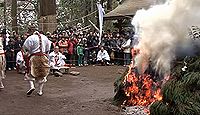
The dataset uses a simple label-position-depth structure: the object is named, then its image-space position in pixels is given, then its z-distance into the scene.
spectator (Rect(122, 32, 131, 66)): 19.51
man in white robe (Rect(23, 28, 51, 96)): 10.61
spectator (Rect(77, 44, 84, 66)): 19.19
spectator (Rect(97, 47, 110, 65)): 19.94
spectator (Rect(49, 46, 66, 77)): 15.77
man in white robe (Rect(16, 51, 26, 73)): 15.80
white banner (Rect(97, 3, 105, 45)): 20.00
